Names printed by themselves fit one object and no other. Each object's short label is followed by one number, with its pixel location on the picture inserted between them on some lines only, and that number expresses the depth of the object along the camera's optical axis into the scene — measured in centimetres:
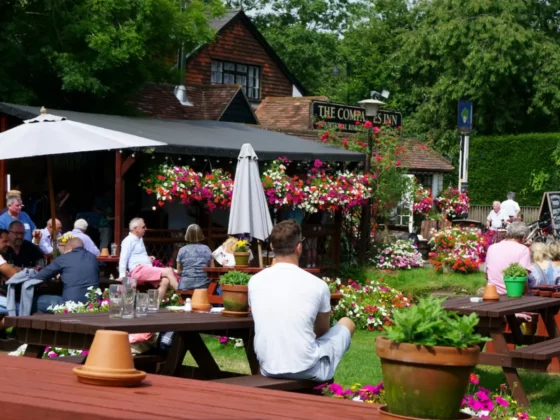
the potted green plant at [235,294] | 740
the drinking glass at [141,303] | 721
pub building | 1789
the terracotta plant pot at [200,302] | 791
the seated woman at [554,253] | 1230
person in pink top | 1088
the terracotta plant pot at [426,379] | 307
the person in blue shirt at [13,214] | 1279
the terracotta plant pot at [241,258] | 1249
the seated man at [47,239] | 1424
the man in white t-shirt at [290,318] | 604
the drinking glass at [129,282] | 726
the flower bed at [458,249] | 2064
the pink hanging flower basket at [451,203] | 2912
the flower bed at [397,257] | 2081
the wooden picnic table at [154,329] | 661
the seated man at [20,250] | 1092
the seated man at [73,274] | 1008
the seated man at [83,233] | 1388
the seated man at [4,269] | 1039
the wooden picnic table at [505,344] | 852
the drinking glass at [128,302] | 701
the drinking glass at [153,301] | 779
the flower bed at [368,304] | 1412
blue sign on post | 3266
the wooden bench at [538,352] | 833
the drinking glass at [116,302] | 702
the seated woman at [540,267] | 1170
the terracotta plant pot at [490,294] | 968
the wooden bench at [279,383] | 594
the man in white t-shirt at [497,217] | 2833
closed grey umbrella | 1506
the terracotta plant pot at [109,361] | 341
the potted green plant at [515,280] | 1024
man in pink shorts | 1320
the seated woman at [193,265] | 1314
